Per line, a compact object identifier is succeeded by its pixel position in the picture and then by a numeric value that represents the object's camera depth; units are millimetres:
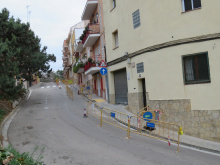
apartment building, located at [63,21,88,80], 43116
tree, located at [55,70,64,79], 101181
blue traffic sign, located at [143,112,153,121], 9607
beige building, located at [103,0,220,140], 9000
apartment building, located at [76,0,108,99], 19531
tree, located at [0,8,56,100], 12952
